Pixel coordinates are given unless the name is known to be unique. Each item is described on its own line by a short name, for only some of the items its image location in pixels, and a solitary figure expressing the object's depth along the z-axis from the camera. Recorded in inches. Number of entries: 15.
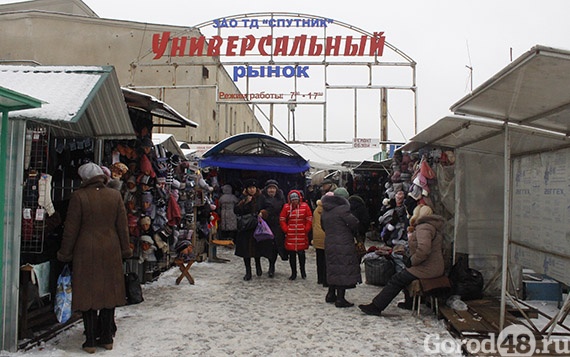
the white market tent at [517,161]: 142.8
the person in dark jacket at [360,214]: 313.9
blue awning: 438.6
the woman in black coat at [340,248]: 250.2
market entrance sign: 734.5
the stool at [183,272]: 301.9
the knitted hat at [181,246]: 314.8
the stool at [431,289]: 222.4
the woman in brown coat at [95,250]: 172.4
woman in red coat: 319.0
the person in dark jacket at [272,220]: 329.7
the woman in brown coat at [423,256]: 219.5
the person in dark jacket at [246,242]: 326.3
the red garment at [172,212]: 300.4
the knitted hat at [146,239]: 272.8
